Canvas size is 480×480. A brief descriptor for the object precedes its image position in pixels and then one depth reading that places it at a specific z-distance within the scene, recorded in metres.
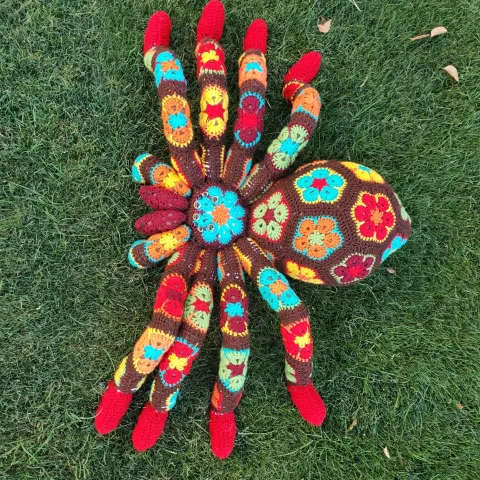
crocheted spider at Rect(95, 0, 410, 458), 1.55
